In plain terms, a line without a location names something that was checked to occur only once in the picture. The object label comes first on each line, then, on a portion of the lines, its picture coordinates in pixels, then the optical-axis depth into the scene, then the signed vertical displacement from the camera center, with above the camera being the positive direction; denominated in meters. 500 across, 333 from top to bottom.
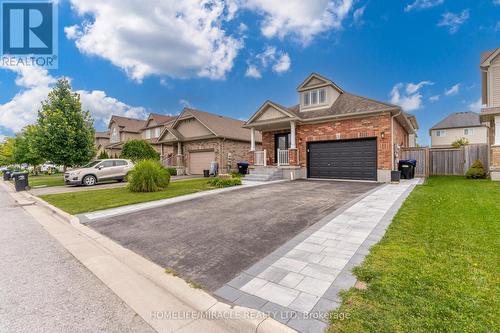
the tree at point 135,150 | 18.95 +1.42
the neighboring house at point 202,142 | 19.39 +2.27
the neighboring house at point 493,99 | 11.22 +3.33
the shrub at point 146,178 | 10.54 -0.51
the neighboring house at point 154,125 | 28.40 +5.25
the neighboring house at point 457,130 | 33.44 +5.22
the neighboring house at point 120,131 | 31.31 +5.15
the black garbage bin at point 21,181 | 13.97 -0.81
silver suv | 14.31 -0.32
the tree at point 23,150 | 25.66 +2.13
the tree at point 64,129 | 16.00 +2.81
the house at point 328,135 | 12.10 +1.83
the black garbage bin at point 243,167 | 18.99 -0.09
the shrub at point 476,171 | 12.26 -0.41
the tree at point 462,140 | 31.19 +3.39
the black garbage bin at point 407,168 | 13.13 -0.22
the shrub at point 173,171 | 21.47 -0.41
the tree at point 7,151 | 31.76 +2.56
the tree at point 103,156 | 26.24 +1.33
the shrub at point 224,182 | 11.58 -0.81
